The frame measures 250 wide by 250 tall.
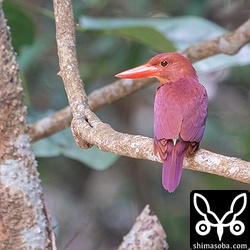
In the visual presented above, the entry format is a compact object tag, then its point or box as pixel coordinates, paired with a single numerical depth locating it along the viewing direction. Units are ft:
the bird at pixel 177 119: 29.29
